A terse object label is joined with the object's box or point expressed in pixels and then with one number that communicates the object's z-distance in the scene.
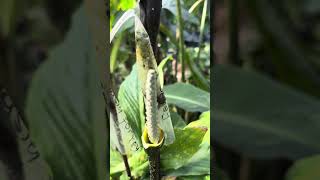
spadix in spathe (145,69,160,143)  0.65
